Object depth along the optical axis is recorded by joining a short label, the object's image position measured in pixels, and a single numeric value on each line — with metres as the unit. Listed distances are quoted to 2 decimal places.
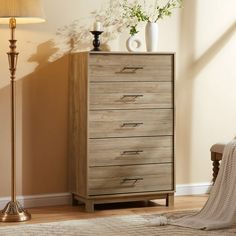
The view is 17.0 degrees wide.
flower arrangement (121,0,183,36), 5.96
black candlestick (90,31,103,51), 5.75
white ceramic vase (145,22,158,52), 5.90
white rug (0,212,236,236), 4.92
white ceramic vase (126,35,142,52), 5.90
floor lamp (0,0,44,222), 5.07
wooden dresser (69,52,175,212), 5.61
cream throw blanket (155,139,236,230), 5.12
